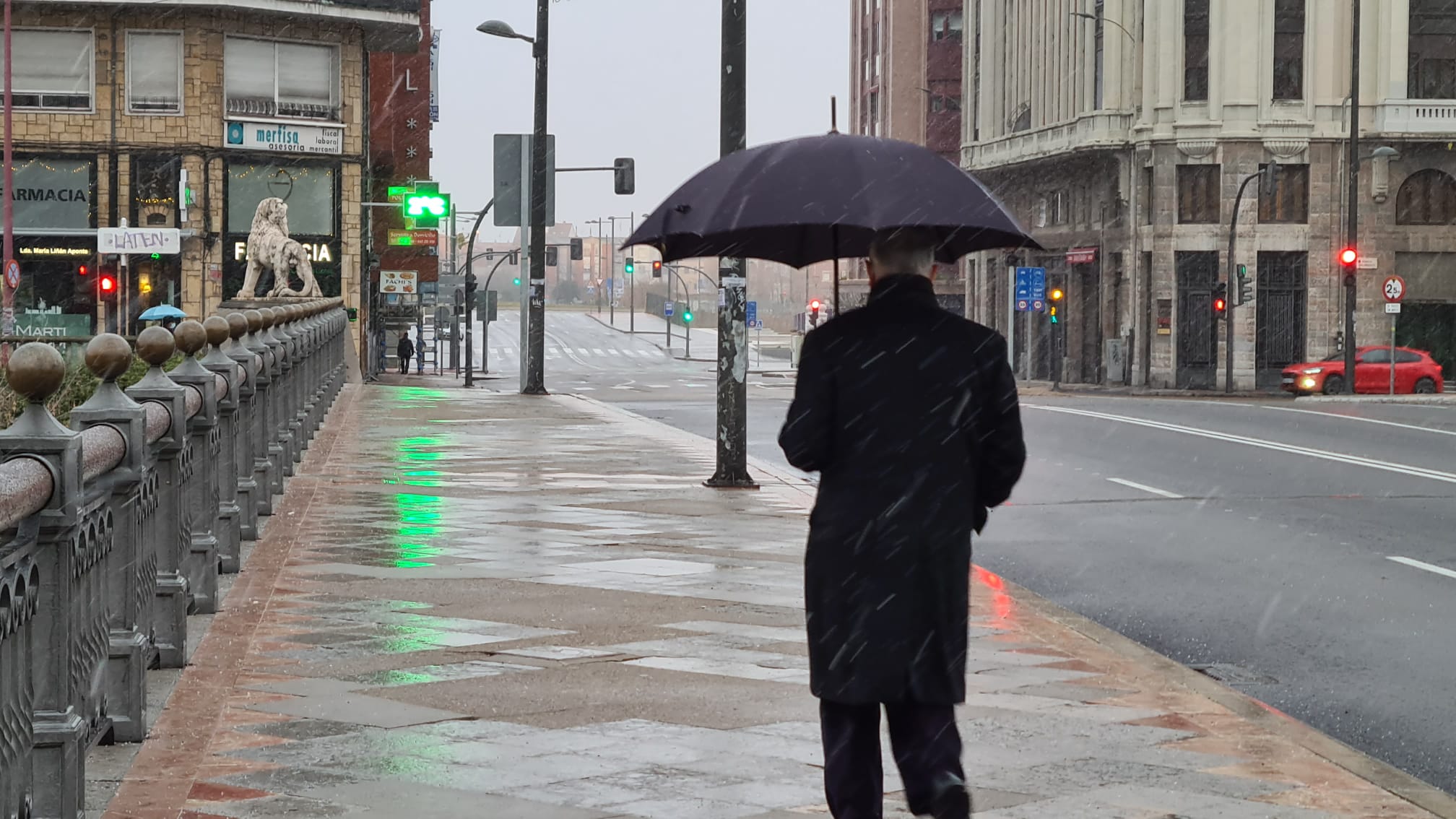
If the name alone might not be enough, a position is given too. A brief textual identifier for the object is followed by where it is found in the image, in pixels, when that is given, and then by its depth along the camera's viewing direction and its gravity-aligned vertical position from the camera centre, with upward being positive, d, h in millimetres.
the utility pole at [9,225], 42991 +1784
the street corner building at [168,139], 46281 +3971
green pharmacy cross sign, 43531 +2326
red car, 47469 -1477
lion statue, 33031 +926
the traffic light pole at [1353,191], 44812 +2906
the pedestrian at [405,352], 68438 -1626
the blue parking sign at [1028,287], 55812 +686
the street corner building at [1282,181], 55344 +3828
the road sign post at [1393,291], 41750 +502
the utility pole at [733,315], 16578 -54
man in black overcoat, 4734 -497
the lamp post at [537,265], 36562 +805
